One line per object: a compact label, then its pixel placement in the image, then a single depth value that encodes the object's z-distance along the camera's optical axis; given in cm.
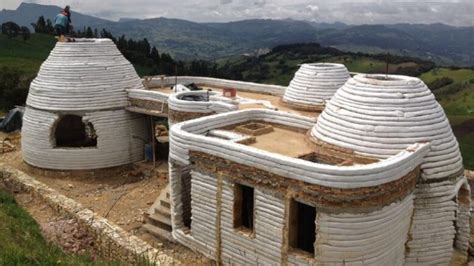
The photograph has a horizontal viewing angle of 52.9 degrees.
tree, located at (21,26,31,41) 7088
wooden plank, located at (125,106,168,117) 2133
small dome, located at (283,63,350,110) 1973
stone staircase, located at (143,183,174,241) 1555
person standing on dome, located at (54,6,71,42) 2283
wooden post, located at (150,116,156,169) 2239
